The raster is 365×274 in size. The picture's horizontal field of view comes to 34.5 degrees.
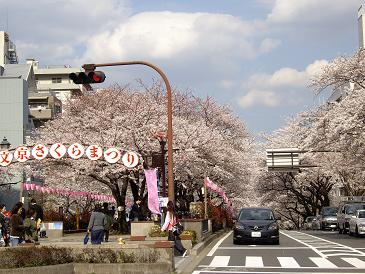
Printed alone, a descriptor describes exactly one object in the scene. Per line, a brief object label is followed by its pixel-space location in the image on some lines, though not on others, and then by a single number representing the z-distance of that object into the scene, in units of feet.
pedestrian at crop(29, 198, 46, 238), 74.52
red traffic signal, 55.57
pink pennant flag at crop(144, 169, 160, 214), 69.31
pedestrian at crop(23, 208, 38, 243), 56.57
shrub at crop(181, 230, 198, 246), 62.34
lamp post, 78.60
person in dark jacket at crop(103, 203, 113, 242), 67.36
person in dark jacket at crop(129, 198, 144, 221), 100.58
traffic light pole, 58.85
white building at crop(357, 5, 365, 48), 238.89
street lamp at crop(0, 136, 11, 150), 92.79
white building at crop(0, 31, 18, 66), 261.03
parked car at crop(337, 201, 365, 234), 100.87
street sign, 134.51
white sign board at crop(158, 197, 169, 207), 64.25
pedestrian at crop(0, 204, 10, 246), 62.06
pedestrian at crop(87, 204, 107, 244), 56.39
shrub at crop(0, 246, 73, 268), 38.68
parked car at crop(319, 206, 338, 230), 137.39
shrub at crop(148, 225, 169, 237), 63.29
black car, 72.08
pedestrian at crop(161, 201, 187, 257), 53.83
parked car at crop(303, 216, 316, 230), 165.58
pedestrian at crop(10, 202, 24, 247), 52.21
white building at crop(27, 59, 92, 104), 317.63
